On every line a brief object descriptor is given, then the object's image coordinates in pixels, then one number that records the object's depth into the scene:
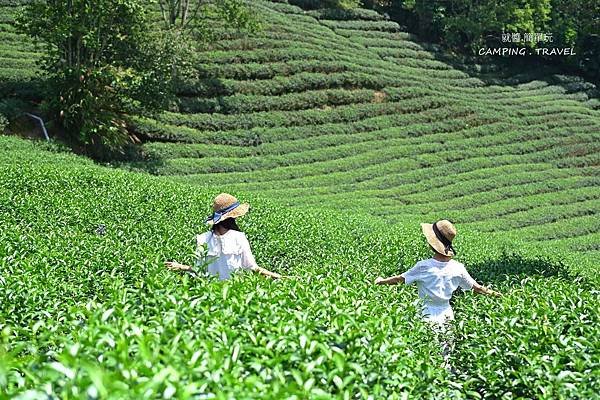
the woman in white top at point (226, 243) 6.93
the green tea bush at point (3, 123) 23.63
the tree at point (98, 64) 23.41
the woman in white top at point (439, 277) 6.93
